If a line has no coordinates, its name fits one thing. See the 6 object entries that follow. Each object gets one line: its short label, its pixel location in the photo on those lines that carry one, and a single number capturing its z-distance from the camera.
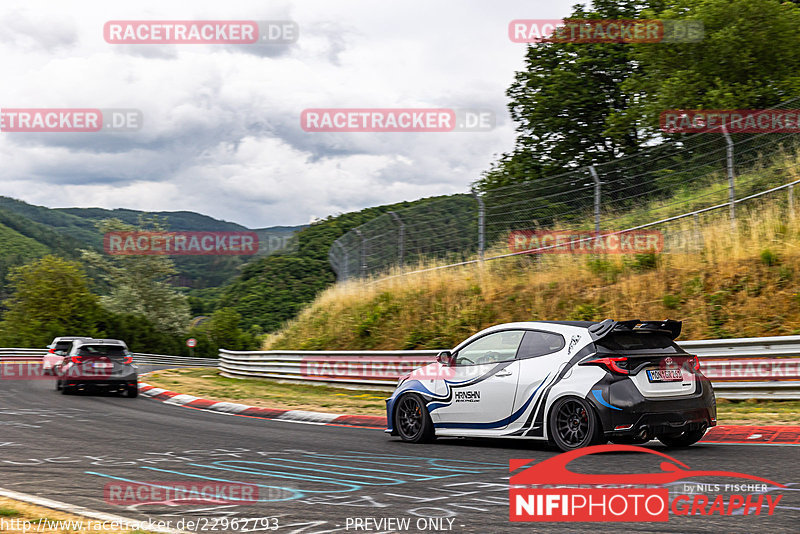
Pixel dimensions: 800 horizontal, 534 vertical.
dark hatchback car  20.22
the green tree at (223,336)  69.89
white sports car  8.15
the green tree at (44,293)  70.19
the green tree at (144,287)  84.06
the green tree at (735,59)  24.23
